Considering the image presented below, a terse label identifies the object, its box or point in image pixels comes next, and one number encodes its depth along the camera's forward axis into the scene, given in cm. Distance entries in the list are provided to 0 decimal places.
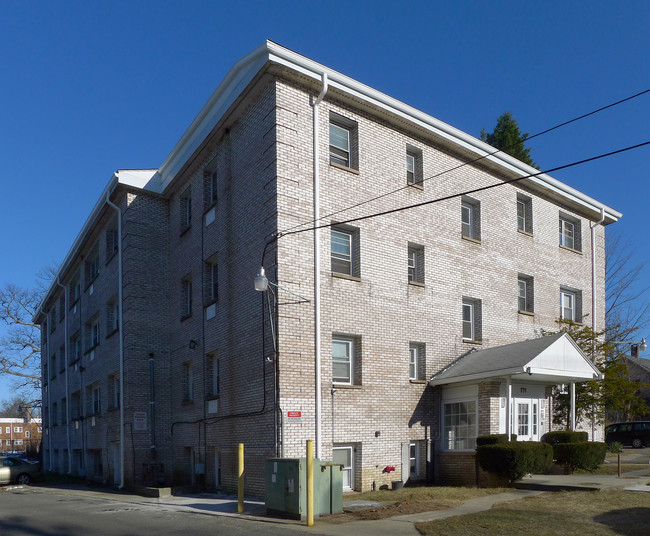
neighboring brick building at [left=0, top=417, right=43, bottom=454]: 11263
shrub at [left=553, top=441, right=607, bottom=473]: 1768
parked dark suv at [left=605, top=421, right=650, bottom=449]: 3341
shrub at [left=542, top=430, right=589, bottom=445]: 1914
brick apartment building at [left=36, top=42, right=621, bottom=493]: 1667
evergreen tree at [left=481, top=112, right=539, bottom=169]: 4016
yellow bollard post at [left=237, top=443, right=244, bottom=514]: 1419
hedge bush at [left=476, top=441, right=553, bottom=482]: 1591
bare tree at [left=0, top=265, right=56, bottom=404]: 5143
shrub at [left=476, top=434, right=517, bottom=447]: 1702
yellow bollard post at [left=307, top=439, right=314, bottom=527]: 1204
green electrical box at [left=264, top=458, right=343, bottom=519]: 1269
